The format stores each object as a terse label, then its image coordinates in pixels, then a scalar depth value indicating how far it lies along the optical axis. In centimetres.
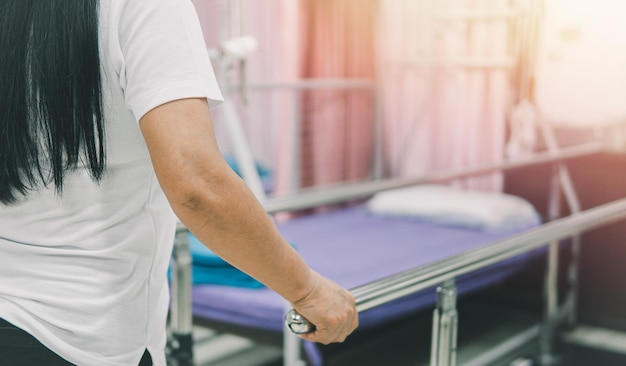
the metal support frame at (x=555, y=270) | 259
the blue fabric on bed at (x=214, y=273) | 206
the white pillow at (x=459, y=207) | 283
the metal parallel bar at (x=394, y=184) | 172
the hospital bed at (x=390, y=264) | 126
